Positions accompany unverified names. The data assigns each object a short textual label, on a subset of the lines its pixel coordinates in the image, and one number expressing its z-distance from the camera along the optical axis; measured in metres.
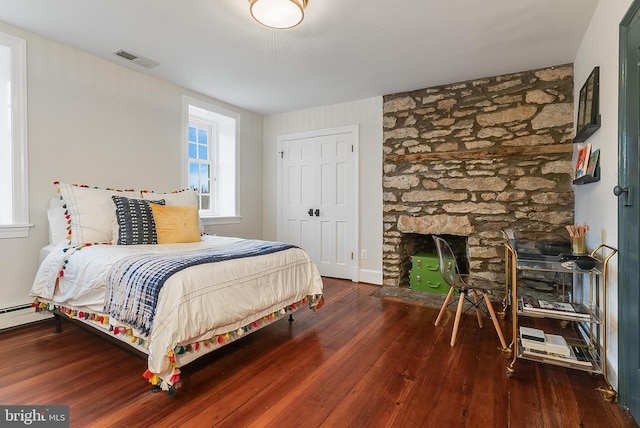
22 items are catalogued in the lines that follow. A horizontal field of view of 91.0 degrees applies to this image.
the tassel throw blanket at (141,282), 1.69
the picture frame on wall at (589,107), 2.16
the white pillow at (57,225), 2.58
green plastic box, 3.74
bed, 1.67
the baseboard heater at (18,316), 2.49
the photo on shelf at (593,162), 2.16
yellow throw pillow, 2.74
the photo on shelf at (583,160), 2.38
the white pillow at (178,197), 3.15
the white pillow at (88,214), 2.52
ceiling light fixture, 1.97
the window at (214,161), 4.23
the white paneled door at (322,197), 4.32
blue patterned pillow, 2.54
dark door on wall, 1.54
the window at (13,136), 2.51
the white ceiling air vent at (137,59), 2.91
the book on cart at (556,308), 1.89
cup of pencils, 2.05
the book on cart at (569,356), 1.80
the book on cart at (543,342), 1.89
